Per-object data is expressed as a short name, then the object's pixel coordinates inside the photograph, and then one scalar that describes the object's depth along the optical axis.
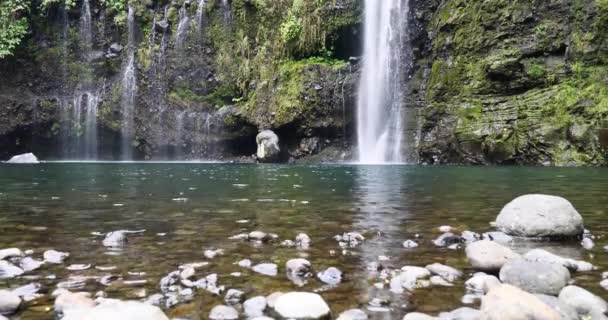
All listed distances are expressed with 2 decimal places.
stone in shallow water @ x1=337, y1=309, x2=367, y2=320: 3.26
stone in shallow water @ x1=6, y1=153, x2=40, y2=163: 29.14
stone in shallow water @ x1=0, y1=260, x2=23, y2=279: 4.21
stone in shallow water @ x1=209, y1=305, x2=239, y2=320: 3.27
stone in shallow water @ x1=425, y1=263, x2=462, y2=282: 4.17
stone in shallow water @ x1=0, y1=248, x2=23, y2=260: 4.77
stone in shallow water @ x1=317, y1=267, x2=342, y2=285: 4.13
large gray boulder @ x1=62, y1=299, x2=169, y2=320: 2.77
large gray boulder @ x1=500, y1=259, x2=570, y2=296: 3.66
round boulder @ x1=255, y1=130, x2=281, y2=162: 29.47
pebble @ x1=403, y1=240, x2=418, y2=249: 5.39
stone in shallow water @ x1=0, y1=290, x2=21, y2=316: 3.35
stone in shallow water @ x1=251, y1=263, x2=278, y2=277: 4.37
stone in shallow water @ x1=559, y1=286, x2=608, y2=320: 3.19
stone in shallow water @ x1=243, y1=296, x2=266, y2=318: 3.39
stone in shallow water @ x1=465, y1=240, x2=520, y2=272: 4.36
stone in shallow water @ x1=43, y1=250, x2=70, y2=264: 4.75
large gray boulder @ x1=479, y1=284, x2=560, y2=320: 2.88
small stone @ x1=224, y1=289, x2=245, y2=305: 3.61
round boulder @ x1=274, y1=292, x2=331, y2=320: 3.26
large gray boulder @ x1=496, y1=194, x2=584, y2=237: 5.73
